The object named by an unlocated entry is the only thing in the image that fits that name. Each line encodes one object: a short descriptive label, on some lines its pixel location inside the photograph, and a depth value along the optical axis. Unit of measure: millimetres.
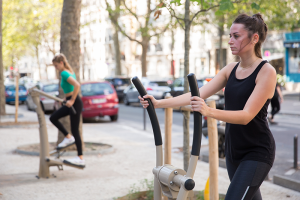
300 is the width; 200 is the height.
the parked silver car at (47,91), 18973
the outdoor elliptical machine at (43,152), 5852
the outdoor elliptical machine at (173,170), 2342
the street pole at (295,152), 6324
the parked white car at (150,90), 23070
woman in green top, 6246
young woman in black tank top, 2535
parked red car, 14938
